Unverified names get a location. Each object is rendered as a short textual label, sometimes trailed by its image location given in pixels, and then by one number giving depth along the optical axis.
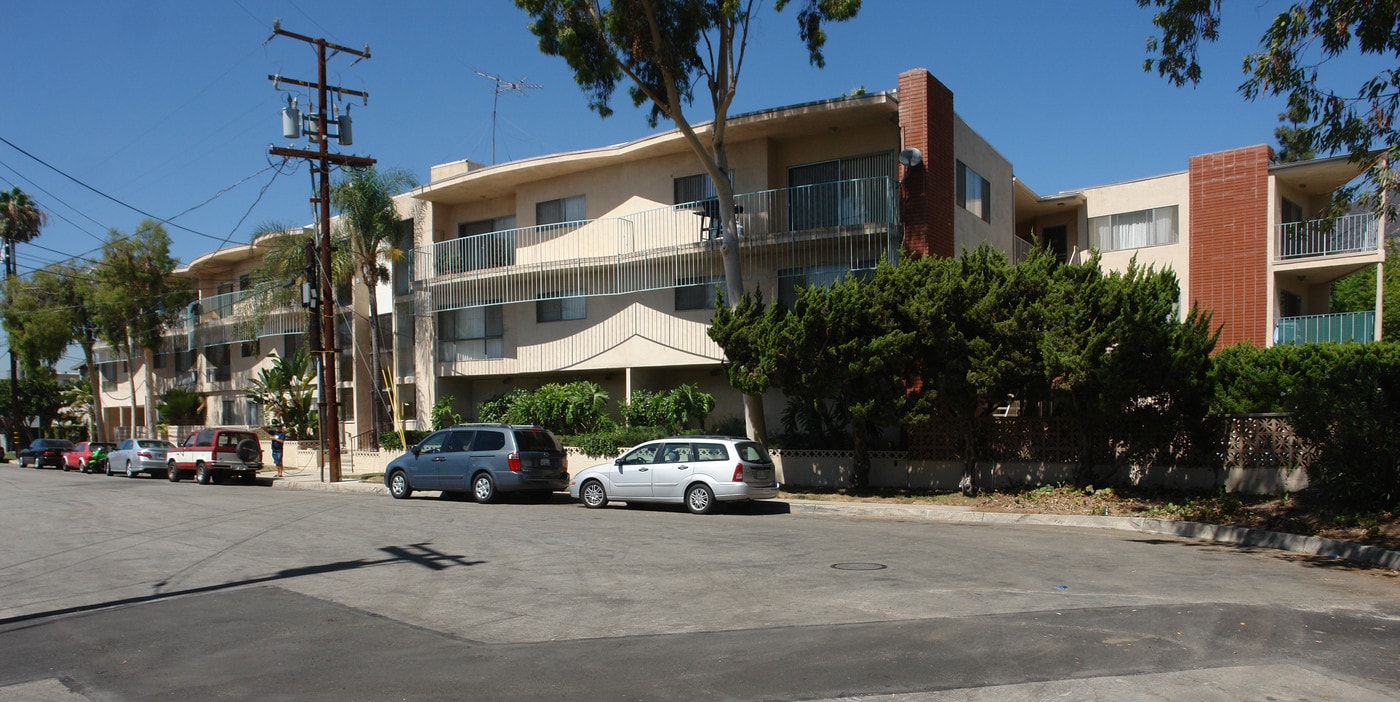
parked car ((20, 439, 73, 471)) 41.72
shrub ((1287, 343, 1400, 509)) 13.59
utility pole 26.50
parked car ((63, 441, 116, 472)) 37.91
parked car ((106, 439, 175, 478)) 32.72
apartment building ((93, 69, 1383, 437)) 22.69
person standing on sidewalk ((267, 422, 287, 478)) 33.09
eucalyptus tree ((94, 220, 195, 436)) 41.72
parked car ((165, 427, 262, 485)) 29.69
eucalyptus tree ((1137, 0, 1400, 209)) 11.64
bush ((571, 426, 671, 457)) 23.86
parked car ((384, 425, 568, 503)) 20.19
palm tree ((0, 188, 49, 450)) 49.41
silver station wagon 17.59
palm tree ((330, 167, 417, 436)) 29.98
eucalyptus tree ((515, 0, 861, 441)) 20.14
